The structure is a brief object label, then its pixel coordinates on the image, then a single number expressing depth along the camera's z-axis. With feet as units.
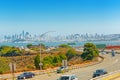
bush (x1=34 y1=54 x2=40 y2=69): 180.15
